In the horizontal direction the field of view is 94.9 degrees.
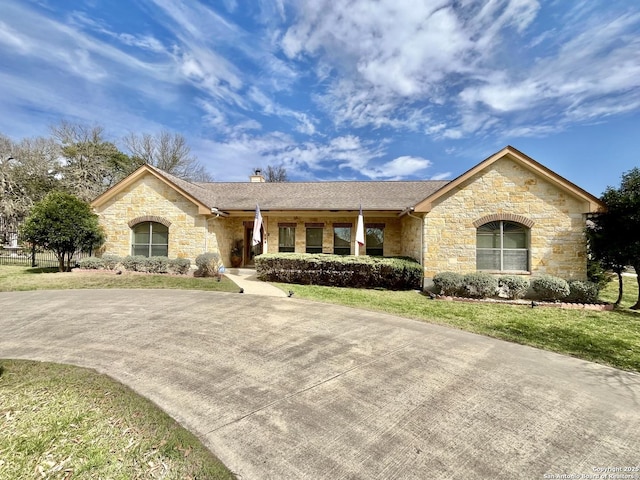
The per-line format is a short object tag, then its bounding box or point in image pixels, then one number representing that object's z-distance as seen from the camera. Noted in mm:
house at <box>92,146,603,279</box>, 11414
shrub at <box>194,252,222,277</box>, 13938
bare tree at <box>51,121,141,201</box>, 31844
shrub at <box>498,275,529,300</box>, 10844
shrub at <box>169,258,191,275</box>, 14141
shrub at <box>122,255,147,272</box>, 14180
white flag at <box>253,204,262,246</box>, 14247
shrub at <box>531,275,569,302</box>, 10492
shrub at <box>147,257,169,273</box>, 14109
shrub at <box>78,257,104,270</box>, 14172
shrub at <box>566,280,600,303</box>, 10383
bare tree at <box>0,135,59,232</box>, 27844
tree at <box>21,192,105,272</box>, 13375
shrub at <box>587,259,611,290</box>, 11445
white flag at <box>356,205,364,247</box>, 14055
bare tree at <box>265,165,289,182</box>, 48562
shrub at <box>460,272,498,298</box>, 10805
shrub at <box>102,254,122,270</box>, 14376
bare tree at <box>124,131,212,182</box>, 36812
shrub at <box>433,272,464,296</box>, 10992
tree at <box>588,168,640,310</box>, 9734
